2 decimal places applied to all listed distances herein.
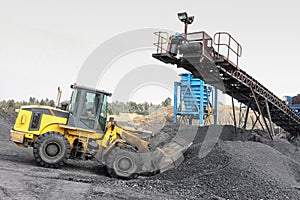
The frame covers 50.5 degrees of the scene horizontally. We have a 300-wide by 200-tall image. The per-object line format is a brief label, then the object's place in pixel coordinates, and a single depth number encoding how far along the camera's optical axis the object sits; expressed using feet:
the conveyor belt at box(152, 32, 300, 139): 35.29
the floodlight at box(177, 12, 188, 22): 35.08
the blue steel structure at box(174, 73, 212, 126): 63.26
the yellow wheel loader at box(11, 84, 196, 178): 27.50
